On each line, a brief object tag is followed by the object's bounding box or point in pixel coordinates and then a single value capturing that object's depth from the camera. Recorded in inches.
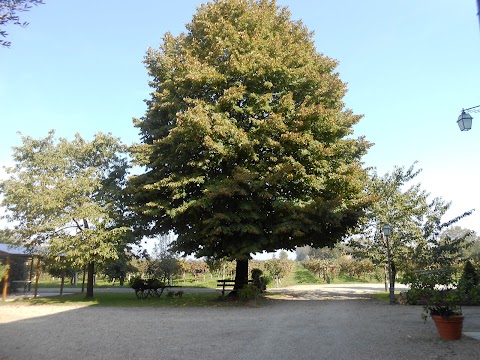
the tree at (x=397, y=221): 762.2
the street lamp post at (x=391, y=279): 627.6
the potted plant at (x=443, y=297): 315.0
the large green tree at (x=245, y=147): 599.5
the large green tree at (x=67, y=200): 685.3
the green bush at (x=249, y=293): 644.7
